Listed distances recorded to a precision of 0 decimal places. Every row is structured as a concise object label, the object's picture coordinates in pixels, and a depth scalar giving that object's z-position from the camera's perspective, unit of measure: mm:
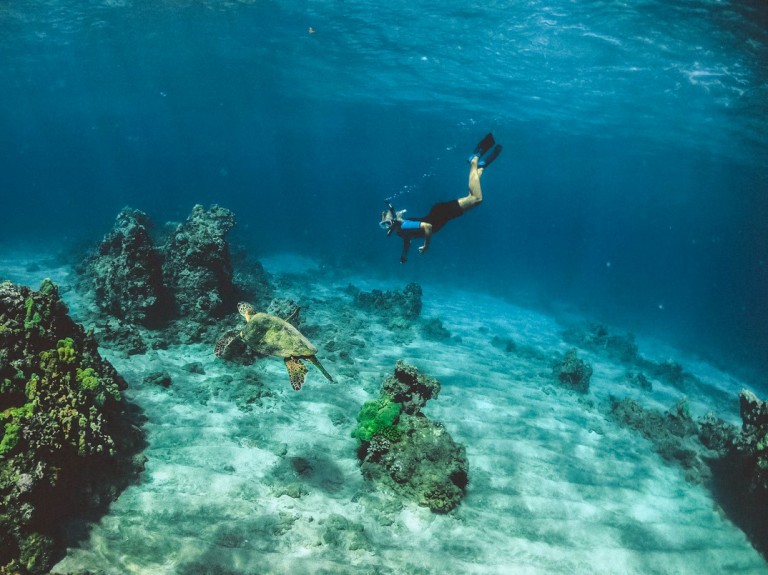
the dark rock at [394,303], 16391
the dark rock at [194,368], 8820
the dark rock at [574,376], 12906
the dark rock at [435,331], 14695
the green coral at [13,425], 4238
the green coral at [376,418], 6605
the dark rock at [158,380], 7973
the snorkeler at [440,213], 8328
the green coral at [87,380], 5455
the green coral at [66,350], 5449
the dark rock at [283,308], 11344
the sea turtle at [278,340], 6328
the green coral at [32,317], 5445
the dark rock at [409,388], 7234
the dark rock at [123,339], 9176
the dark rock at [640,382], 14953
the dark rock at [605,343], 19264
